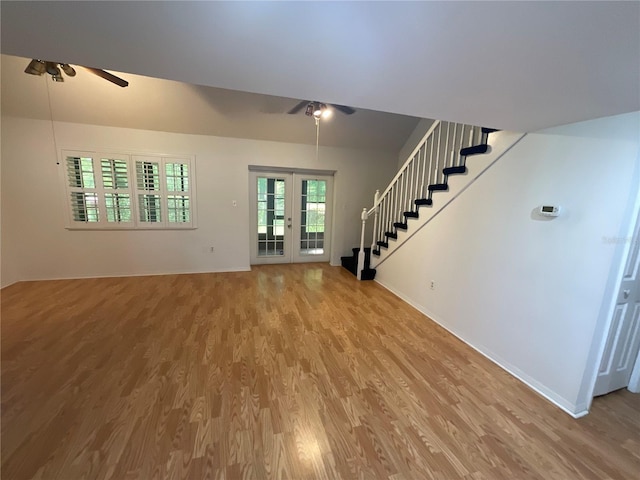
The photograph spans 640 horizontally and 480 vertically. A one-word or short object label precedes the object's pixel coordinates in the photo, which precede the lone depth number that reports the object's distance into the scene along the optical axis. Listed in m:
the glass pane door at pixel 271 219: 5.18
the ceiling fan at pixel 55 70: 2.33
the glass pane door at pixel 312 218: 5.43
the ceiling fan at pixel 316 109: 3.37
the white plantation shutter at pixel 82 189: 4.00
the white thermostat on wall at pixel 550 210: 1.95
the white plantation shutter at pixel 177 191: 4.38
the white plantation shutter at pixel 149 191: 4.25
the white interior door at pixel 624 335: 1.76
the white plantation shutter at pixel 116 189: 4.11
